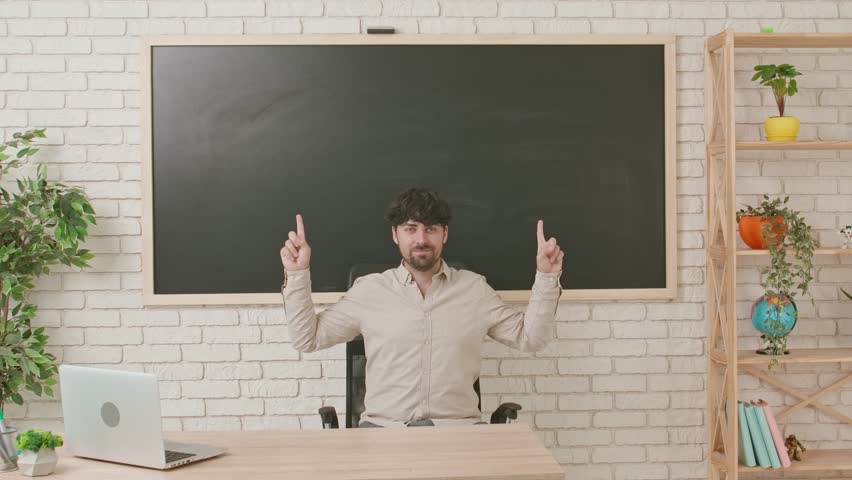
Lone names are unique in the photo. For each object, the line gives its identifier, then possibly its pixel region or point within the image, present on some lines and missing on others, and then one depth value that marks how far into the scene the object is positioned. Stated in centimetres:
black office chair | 306
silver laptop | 196
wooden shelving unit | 324
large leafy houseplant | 317
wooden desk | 193
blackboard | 343
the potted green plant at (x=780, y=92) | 330
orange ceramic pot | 329
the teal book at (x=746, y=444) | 332
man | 284
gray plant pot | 200
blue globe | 331
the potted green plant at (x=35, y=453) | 193
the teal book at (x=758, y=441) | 332
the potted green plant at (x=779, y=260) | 328
